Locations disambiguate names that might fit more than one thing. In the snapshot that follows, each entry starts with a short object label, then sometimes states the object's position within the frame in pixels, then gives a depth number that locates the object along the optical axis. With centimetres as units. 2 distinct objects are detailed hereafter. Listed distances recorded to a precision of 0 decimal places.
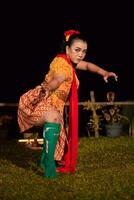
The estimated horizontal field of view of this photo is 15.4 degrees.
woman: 511
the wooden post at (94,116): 998
